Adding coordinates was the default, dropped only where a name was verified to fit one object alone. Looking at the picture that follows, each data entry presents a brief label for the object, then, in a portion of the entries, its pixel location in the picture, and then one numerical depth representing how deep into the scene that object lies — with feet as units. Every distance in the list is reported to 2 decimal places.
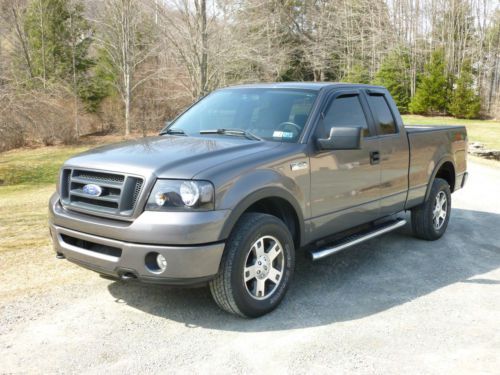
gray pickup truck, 12.35
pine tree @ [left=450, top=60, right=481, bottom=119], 119.24
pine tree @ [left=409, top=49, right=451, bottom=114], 123.24
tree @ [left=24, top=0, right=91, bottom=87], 107.86
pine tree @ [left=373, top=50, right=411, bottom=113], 130.31
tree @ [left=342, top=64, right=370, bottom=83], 140.39
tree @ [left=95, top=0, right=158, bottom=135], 89.76
